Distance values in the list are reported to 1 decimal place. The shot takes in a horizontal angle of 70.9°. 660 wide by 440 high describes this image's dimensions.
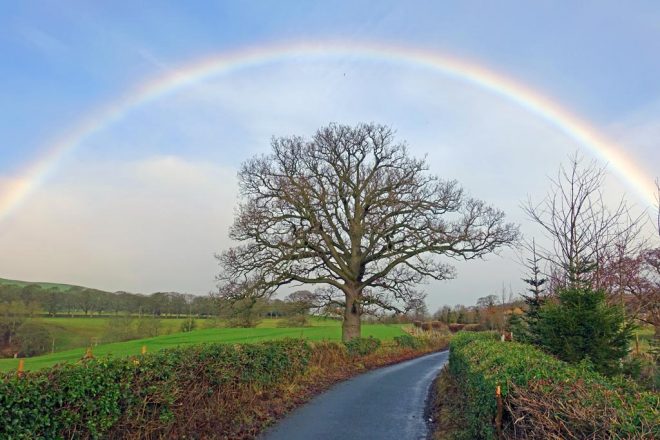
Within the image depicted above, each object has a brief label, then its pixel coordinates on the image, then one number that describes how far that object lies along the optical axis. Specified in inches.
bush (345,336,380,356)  909.8
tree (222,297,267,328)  950.4
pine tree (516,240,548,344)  810.2
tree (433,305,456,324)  3169.3
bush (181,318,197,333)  2374.5
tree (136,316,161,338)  2221.9
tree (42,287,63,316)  2158.3
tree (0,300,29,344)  1780.3
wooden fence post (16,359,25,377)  207.0
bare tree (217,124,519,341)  966.4
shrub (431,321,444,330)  2671.3
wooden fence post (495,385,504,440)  210.1
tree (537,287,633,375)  414.6
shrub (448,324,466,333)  2810.0
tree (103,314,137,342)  2100.1
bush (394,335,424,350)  1353.3
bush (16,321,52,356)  1740.9
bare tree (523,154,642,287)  582.6
